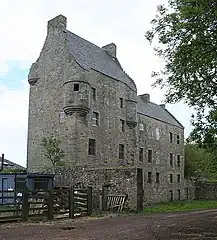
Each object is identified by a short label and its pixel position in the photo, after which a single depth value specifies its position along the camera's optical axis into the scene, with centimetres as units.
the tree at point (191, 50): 1307
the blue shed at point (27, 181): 2870
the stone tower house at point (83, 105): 3744
